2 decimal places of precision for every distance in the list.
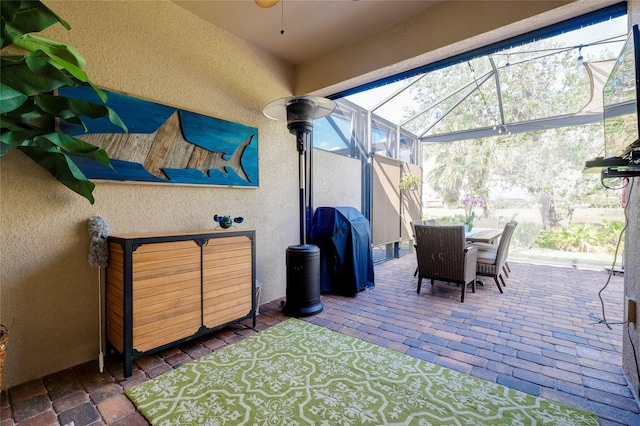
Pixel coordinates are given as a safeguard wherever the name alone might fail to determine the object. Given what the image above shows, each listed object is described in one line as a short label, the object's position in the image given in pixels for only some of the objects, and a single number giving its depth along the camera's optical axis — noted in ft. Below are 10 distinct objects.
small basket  4.80
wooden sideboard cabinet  5.95
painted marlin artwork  6.53
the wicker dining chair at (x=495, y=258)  11.26
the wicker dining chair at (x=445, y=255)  10.47
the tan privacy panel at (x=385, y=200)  16.56
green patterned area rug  4.66
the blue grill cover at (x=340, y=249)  11.64
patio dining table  11.63
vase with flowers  14.31
